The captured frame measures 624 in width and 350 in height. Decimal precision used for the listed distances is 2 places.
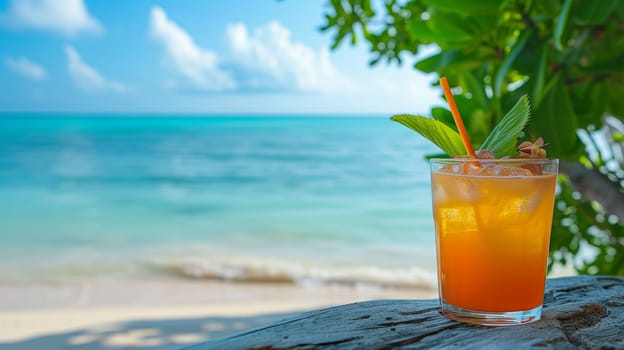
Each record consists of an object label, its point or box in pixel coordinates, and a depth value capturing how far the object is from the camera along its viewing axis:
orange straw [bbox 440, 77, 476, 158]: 0.81
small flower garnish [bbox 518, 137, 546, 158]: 0.82
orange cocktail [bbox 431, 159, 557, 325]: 0.80
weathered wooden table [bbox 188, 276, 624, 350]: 0.74
